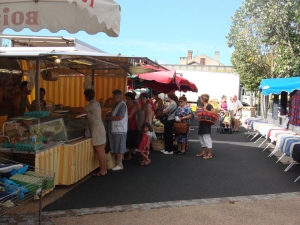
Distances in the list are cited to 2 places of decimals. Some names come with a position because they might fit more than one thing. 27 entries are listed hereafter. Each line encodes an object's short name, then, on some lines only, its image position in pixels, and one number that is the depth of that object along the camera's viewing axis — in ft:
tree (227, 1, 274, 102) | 75.44
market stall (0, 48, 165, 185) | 16.87
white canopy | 11.75
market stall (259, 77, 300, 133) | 33.27
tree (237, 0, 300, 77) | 52.28
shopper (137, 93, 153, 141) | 26.93
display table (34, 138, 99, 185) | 17.37
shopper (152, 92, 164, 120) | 34.37
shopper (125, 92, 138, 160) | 27.02
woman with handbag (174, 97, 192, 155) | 30.66
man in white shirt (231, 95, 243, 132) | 52.16
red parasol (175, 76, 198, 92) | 40.76
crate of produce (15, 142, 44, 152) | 16.53
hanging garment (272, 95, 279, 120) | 45.16
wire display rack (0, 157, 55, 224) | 9.89
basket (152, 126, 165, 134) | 34.65
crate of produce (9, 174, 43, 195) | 10.95
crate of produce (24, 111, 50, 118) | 17.30
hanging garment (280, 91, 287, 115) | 43.91
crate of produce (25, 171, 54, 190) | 11.83
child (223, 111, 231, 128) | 49.89
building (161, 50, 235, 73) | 229.45
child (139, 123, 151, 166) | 25.85
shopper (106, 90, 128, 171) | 22.92
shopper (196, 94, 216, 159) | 28.84
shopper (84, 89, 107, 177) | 21.08
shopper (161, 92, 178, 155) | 31.01
